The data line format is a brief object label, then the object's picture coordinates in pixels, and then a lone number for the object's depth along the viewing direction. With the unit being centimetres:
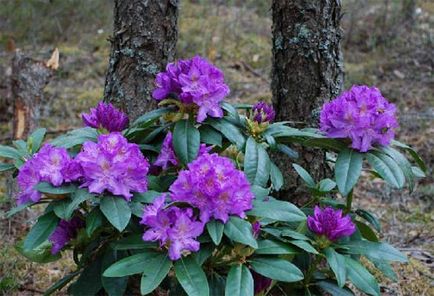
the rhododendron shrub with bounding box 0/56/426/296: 140
